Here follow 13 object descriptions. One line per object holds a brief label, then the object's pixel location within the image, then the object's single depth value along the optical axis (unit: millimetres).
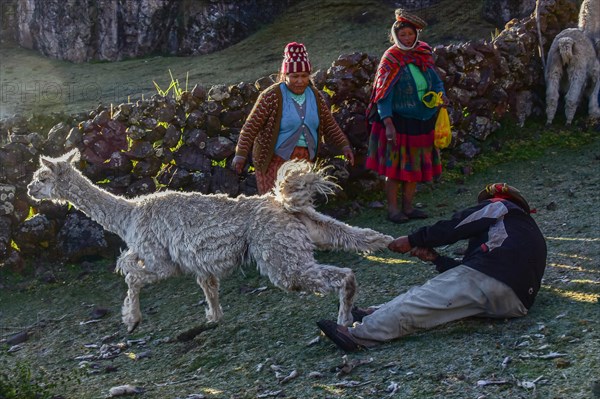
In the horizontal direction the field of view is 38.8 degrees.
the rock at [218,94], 9070
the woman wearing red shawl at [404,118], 8320
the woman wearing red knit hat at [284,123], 7418
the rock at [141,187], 8781
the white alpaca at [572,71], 10828
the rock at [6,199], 8594
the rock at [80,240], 8586
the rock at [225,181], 8961
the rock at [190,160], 8945
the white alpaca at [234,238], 5875
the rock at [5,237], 8477
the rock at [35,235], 8539
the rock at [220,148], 8961
